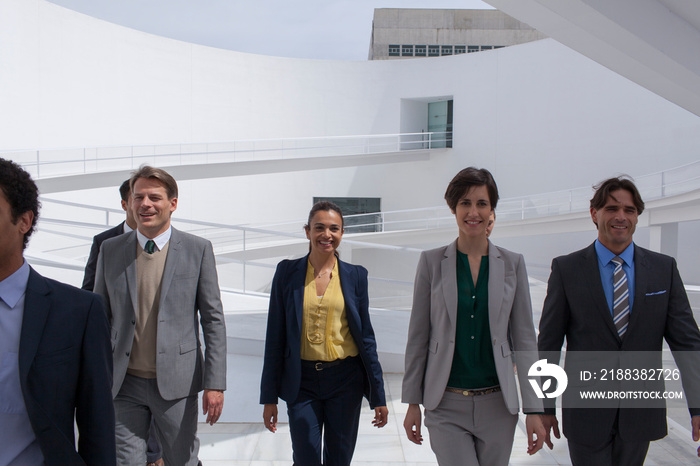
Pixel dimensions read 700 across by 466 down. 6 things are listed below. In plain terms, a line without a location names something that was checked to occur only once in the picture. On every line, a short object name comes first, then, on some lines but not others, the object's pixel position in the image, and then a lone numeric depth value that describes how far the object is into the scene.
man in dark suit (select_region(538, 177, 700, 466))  1.81
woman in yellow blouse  2.02
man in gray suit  1.91
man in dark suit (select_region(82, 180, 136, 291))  2.36
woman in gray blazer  1.74
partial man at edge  1.04
